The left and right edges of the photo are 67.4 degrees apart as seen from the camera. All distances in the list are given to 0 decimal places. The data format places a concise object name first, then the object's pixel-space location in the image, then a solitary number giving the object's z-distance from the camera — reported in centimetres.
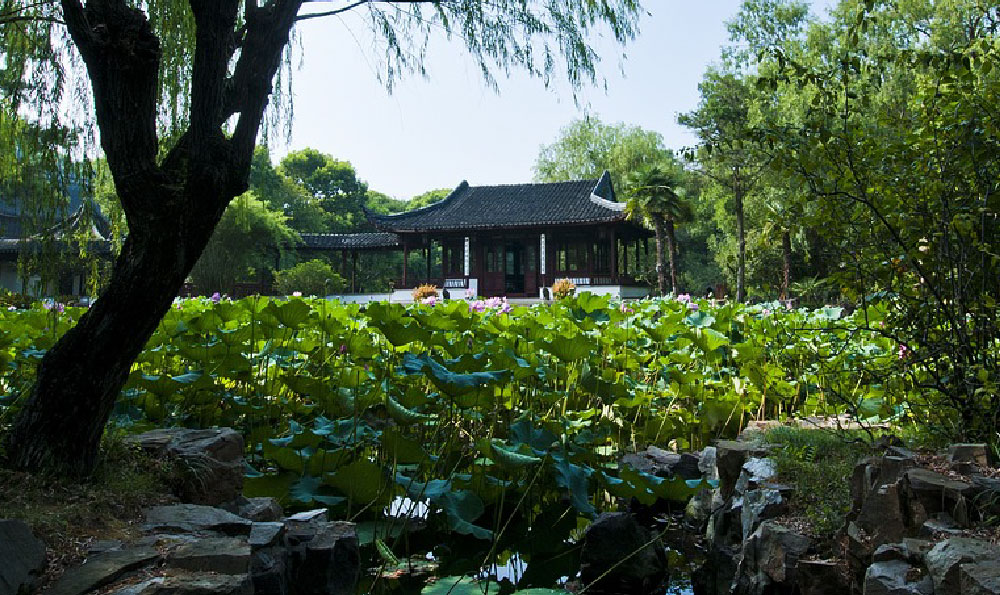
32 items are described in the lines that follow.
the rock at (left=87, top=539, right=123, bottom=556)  167
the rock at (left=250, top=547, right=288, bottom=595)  185
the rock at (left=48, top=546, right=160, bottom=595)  150
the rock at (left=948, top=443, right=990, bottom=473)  221
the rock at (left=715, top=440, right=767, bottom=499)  314
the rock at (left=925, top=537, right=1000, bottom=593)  173
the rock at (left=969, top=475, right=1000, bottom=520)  199
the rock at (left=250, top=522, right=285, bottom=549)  191
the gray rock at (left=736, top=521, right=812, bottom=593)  227
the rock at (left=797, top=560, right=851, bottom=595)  218
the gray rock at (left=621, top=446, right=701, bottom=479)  348
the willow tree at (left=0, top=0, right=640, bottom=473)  208
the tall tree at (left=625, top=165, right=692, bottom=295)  2041
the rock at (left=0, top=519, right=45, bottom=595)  144
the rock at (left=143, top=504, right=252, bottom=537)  190
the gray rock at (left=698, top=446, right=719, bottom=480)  341
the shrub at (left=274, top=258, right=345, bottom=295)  2039
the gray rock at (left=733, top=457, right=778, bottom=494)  281
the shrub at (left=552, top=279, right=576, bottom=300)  1574
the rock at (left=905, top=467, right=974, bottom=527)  200
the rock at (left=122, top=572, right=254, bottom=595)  150
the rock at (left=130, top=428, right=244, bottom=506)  231
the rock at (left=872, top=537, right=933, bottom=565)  193
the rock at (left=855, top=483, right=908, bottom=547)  211
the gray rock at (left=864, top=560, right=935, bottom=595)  183
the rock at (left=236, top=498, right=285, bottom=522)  222
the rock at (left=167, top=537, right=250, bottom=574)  164
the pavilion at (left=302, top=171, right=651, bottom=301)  2092
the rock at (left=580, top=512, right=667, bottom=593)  265
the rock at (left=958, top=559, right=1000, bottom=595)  158
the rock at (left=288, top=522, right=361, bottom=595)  203
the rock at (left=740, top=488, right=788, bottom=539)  257
